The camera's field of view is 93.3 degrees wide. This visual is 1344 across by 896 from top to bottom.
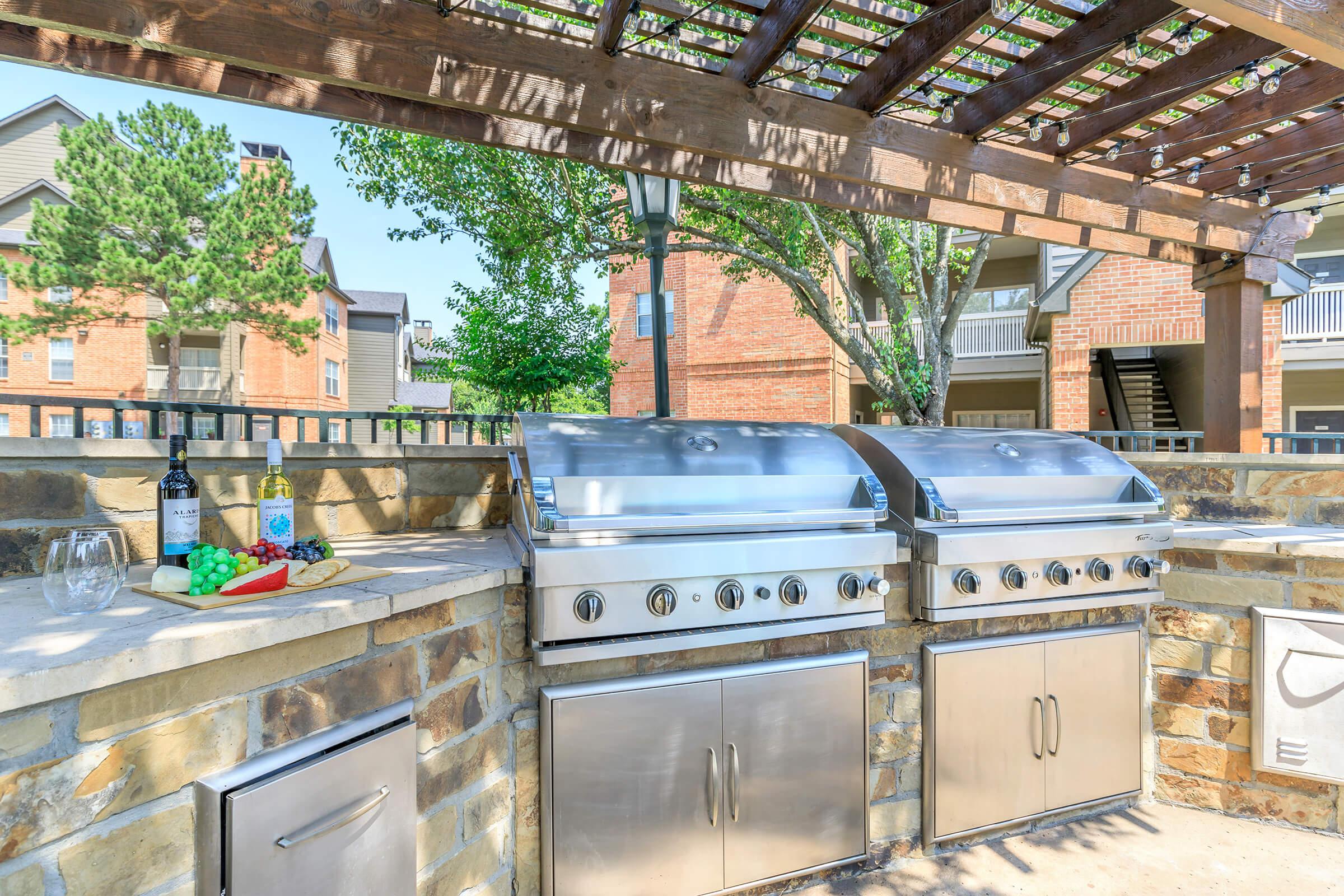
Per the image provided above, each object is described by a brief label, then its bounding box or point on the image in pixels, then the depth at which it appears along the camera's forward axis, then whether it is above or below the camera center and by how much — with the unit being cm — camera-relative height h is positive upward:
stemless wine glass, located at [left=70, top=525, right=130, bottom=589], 125 -21
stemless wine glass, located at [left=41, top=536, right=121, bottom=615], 118 -26
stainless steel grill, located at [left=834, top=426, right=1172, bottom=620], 220 -31
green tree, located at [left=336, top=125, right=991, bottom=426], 549 +196
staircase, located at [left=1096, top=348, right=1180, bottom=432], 1070 +71
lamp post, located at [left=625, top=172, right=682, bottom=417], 304 +106
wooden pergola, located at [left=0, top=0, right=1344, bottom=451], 181 +127
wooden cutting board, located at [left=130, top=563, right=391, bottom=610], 127 -33
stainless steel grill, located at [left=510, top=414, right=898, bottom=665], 175 -29
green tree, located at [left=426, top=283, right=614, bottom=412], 546 +83
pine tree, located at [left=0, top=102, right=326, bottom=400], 1112 +380
